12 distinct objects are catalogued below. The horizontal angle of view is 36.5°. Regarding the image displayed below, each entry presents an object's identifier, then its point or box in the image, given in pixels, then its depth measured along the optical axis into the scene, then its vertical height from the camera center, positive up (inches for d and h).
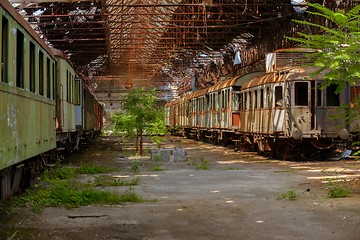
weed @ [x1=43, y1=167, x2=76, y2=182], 538.0 -55.4
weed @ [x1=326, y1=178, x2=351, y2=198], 407.8 -57.0
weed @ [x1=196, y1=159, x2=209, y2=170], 653.3 -58.9
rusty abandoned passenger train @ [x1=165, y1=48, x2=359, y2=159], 754.8 +9.8
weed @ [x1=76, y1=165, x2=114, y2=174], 605.9 -56.9
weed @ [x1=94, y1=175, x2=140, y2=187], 486.7 -57.8
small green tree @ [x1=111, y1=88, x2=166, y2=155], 884.6 +9.4
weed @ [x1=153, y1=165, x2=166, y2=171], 636.0 -58.5
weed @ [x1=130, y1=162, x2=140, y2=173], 626.8 -58.7
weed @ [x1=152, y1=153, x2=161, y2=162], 782.5 -55.5
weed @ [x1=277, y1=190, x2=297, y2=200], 398.0 -57.4
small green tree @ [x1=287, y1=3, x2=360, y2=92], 362.9 +47.1
